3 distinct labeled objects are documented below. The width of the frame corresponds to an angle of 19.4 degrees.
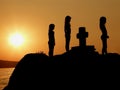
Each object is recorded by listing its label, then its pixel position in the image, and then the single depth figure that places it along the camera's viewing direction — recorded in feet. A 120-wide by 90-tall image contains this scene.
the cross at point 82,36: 98.68
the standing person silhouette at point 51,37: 111.24
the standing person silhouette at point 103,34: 106.73
